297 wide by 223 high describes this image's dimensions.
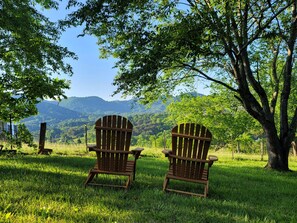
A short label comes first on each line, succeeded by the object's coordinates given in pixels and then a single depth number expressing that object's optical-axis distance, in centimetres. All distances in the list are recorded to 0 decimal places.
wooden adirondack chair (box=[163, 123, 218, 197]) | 529
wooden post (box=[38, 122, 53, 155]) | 1284
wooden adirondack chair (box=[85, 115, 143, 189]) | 534
